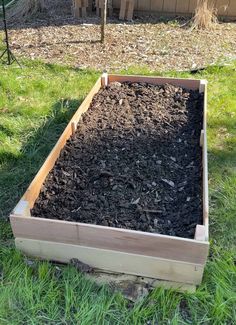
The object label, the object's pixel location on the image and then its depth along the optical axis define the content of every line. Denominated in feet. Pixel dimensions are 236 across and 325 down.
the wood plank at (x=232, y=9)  22.41
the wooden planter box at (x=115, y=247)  7.16
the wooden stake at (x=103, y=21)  17.44
